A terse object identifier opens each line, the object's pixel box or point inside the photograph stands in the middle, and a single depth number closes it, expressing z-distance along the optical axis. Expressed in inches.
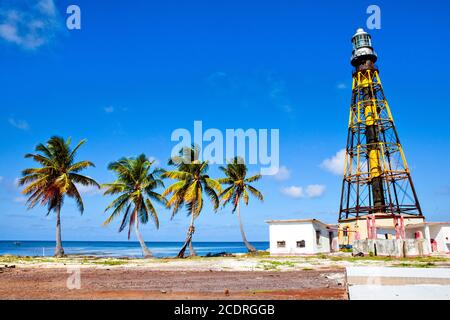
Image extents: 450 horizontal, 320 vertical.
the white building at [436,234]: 1461.6
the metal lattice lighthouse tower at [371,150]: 1642.5
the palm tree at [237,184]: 1636.2
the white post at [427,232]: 1460.3
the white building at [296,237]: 1398.9
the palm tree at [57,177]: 1375.5
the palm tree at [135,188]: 1430.9
